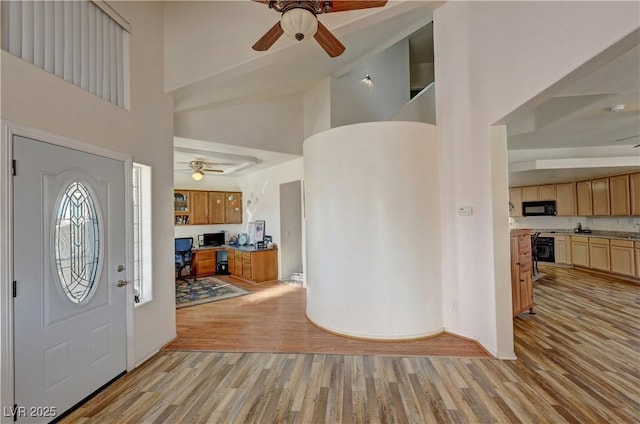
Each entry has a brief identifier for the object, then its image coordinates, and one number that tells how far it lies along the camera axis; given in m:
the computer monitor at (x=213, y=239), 7.82
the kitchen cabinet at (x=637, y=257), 5.78
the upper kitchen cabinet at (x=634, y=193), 6.06
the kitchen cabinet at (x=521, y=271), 3.83
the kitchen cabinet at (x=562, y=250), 7.49
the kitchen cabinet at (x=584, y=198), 7.10
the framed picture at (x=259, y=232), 7.18
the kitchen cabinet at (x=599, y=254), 6.48
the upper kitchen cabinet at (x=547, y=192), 7.90
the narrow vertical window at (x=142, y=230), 3.14
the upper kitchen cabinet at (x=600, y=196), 6.67
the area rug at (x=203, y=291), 5.15
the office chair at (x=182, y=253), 6.57
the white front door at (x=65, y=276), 1.97
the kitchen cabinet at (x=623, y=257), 5.91
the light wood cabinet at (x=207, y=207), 7.56
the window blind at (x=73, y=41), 2.03
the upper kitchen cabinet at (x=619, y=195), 6.24
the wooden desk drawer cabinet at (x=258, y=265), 6.48
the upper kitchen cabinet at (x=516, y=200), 8.52
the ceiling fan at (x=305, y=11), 2.02
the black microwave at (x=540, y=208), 7.87
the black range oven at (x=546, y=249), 7.82
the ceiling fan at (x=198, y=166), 6.02
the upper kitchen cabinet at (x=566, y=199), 7.50
